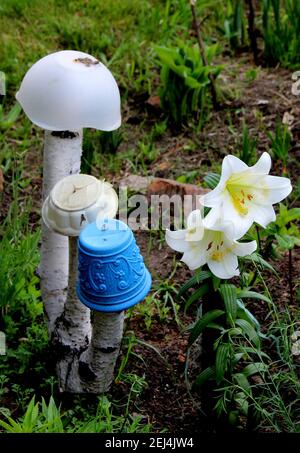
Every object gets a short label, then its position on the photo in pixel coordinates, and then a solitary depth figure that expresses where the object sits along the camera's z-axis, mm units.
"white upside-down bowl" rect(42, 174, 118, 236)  2359
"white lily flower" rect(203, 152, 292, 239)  2211
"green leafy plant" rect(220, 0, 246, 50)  4504
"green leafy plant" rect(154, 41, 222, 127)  3959
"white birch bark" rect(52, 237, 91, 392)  2709
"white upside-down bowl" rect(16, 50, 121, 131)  2383
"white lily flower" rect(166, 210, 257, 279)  2285
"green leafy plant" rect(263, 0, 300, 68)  4237
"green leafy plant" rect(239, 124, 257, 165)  3412
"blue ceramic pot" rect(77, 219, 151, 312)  2363
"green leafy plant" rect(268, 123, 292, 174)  3629
